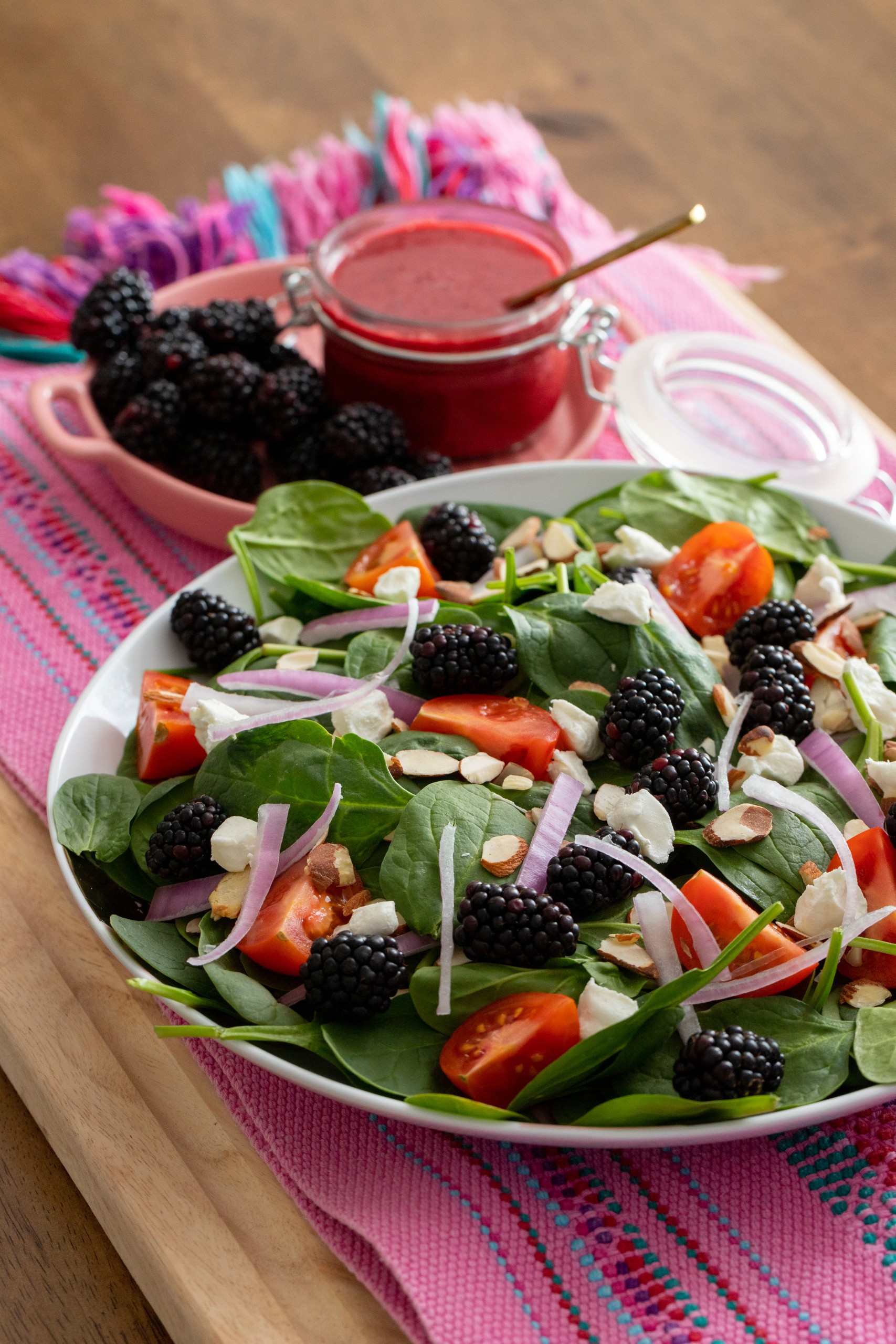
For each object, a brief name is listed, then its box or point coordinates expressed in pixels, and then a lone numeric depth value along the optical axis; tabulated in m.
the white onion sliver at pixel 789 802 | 0.74
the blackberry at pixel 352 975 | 0.71
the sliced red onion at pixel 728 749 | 0.76
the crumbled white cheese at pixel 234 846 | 0.74
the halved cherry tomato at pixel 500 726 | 0.77
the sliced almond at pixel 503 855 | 0.73
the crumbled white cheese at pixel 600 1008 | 0.71
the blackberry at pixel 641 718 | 0.76
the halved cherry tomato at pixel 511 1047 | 0.71
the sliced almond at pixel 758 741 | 0.76
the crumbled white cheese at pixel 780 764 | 0.76
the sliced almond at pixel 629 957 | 0.72
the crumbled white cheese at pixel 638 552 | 0.82
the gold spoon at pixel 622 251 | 0.86
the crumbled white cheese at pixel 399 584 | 0.81
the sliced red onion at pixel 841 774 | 0.76
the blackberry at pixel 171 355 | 0.90
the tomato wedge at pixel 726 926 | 0.73
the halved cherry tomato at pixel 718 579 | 0.82
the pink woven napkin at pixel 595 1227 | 0.71
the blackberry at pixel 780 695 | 0.77
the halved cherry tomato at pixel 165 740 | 0.78
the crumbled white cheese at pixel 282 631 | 0.82
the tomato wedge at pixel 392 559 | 0.82
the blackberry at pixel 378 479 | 0.88
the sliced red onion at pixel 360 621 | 0.80
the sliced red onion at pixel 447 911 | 0.72
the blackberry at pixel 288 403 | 0.90
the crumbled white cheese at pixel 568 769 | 0.76
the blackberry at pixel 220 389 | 0.89
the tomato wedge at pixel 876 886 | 0.73
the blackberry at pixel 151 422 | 0.89
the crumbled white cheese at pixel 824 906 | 0.73
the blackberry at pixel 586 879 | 0.73
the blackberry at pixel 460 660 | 0.78
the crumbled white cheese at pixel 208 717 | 0.77
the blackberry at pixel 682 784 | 0.75
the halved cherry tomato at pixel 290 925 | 0.73
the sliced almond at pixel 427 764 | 0.76
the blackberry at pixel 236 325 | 0.92
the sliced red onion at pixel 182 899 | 0.75
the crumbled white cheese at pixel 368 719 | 0.77
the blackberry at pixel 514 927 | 0.72
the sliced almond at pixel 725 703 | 0.78
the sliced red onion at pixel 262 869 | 0.73
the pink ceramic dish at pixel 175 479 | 0.88
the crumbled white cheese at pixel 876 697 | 0.78
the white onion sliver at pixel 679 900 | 0.73
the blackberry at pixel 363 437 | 0.88
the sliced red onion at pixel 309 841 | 0.74
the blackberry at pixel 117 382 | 0.91
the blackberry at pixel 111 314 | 0.92
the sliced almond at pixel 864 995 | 0.73
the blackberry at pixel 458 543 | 0.83
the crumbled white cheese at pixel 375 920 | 0.73
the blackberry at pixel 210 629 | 0.81
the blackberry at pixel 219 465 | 0.89
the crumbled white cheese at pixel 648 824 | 0.74
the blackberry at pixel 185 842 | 0.75
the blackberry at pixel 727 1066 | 0.70
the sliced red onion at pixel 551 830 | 0.74
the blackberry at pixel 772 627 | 0.79
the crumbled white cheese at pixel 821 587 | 0.82
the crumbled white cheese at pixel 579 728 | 0.77
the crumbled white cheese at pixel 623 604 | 0.78
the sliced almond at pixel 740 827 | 0.74
